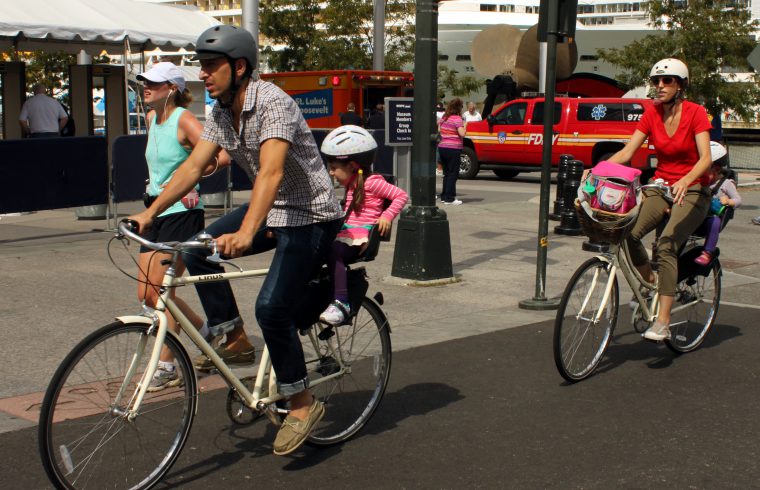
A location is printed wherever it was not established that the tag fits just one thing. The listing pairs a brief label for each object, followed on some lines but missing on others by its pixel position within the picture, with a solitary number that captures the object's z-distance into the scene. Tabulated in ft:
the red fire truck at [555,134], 71.15
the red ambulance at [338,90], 85.10
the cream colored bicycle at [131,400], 12.97
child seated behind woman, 22.77
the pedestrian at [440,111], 87.51
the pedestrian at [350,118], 70.03
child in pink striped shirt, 15.75
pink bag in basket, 20.08
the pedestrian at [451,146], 56.39
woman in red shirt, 21.57
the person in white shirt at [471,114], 89.86
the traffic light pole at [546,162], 26.86
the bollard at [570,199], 44.09
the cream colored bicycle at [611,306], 19.99
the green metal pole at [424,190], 30.40
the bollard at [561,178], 46.85
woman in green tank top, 19.22
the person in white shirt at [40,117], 53.93
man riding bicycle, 14.11
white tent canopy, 50.31
